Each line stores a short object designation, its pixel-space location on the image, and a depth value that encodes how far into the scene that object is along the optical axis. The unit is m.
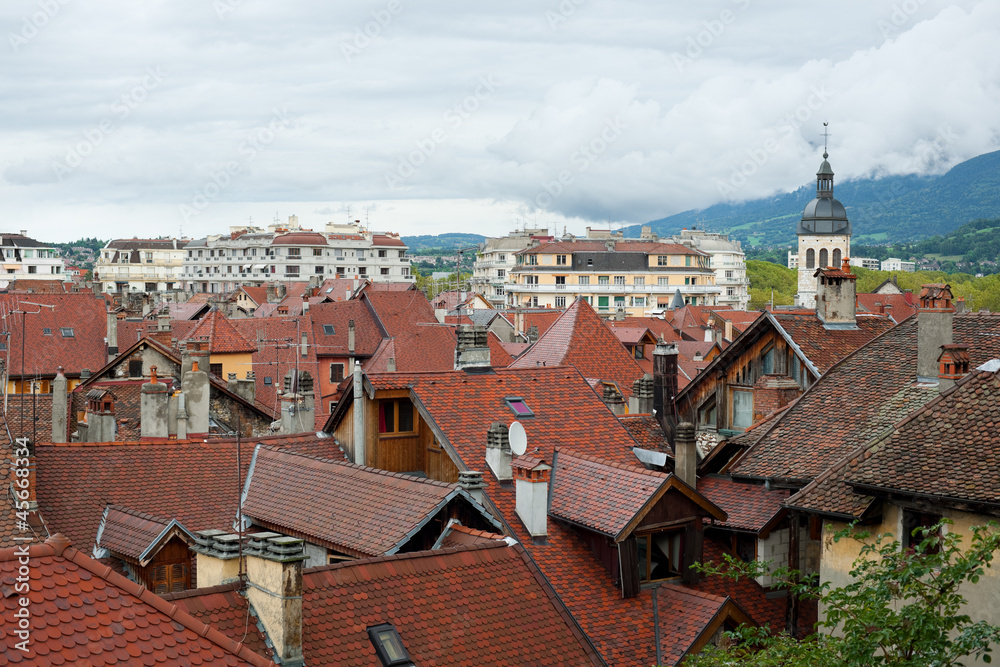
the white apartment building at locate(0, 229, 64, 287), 145.25
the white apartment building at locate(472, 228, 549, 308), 157.12
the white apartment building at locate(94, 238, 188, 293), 184.00
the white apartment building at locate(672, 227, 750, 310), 166.75
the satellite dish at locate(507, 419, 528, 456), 19.64
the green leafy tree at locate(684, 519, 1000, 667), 11.30
